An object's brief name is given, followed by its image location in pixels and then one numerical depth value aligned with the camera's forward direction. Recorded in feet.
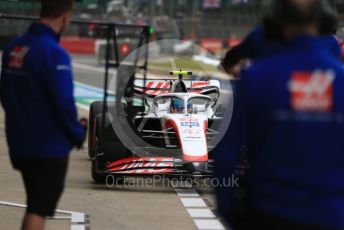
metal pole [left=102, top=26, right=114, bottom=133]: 50.74
